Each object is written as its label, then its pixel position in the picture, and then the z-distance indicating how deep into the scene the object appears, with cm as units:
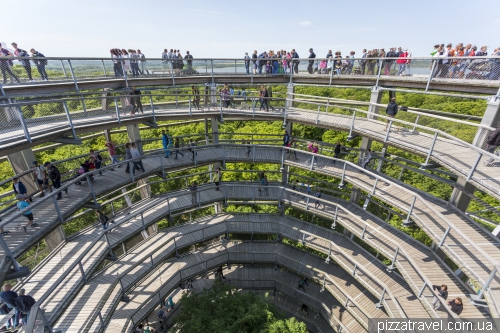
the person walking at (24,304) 833
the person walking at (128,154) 1496
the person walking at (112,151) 1491
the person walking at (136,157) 1515
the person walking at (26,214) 1026
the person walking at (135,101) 1519
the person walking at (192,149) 1742
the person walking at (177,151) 1786
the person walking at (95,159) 1420
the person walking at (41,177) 1177
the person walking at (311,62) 1759
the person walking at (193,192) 1798
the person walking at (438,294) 1031
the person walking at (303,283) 1906
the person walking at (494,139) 975
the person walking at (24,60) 1274
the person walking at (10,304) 827
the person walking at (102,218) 1409
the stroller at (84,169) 1367
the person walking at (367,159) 1590
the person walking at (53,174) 1192
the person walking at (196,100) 1705
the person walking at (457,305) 987
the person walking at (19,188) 1108
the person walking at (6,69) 1204
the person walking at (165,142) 1745
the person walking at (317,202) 1808
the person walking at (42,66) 1304
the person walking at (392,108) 1344
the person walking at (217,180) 1949
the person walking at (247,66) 1819
